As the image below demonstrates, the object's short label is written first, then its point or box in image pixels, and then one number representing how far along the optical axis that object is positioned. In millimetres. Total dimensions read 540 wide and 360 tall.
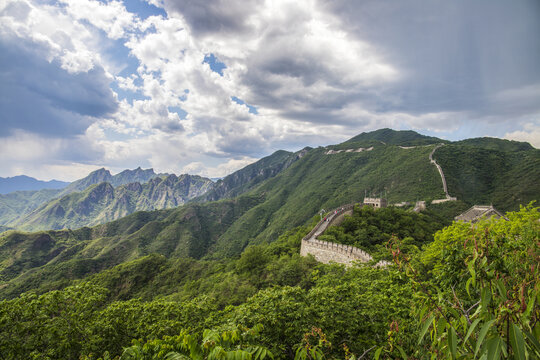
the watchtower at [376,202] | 55147
